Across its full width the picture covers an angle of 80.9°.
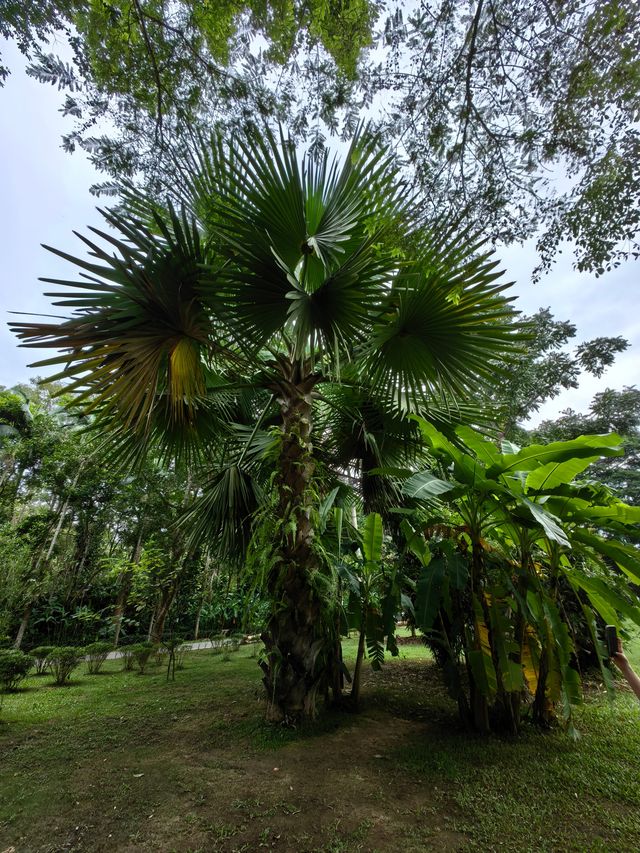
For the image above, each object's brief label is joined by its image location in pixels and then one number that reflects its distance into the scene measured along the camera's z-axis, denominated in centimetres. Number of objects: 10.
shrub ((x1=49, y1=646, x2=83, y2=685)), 593
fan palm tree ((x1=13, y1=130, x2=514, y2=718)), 280
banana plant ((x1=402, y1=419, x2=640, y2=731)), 247
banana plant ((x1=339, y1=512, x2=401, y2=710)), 335
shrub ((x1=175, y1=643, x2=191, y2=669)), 719
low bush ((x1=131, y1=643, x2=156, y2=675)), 646
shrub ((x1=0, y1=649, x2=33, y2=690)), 475
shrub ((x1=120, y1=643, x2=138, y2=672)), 653
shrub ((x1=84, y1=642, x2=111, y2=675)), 654
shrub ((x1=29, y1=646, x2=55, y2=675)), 644
